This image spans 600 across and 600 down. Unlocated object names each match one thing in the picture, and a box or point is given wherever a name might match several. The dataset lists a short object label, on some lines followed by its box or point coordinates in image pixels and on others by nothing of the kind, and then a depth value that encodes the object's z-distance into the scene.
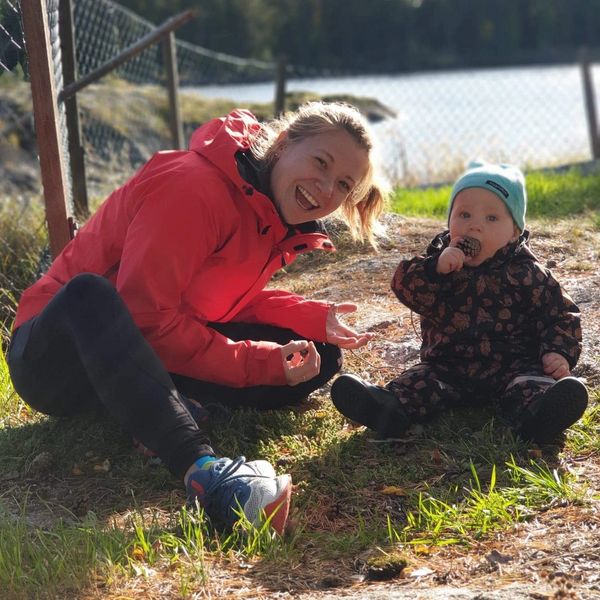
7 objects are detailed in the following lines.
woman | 2.73
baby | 3.20
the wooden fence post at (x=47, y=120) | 4.08
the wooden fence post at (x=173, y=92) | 8.78
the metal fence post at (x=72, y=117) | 6.16
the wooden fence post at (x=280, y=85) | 11.59
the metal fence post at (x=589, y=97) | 11.06
